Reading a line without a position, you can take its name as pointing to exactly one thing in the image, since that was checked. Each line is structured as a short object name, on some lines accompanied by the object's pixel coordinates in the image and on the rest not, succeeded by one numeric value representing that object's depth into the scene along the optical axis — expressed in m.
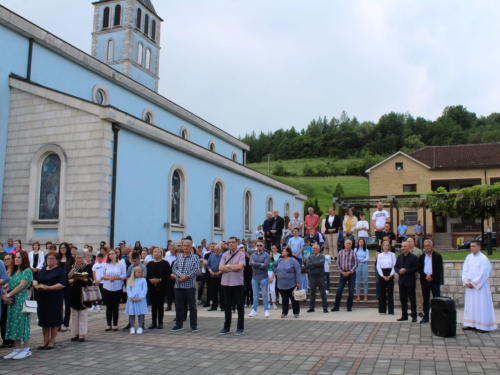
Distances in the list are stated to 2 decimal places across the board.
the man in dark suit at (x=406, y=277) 10.71
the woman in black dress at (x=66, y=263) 10.14
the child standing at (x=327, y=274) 14.36
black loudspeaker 8.73
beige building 41.38
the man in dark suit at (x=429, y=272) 10.34
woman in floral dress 7.59
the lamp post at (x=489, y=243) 18.98
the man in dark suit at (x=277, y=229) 17.03
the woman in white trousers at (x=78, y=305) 8.87
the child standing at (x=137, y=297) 9.75
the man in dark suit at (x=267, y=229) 17.22
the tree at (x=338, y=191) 67.53
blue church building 16.56
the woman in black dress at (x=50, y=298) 8.02
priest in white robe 9.37
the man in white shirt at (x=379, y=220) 16.36
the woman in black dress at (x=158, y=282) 10.23
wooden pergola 22.16
